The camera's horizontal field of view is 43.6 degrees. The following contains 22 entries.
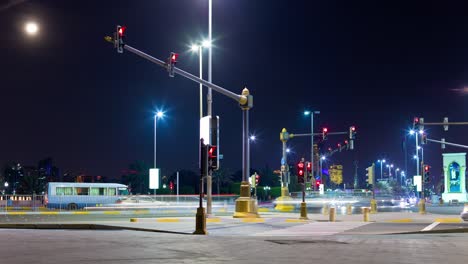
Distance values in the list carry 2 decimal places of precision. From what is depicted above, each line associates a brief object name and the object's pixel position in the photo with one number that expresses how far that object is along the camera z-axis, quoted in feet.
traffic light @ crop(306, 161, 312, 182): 105.31
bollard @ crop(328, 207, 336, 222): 94.79
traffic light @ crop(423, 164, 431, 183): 172.96
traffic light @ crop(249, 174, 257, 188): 137.82
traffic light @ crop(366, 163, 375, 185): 118.32
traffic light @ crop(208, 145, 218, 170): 75.46
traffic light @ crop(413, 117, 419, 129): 132.16
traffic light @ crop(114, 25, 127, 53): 77.87
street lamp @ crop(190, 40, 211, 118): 105.36
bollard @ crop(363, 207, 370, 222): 97.40
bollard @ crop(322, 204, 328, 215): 120.47
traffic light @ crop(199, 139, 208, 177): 66.69
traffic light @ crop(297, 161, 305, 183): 98.88
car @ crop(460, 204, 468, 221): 97.47
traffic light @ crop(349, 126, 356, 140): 134.72
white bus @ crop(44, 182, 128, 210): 170.50
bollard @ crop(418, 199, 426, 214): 130.11
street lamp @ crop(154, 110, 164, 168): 201.18
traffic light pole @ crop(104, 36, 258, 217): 90.99
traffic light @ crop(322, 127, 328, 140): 138.13
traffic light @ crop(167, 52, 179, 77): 82.38
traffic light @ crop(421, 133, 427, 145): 140.46
